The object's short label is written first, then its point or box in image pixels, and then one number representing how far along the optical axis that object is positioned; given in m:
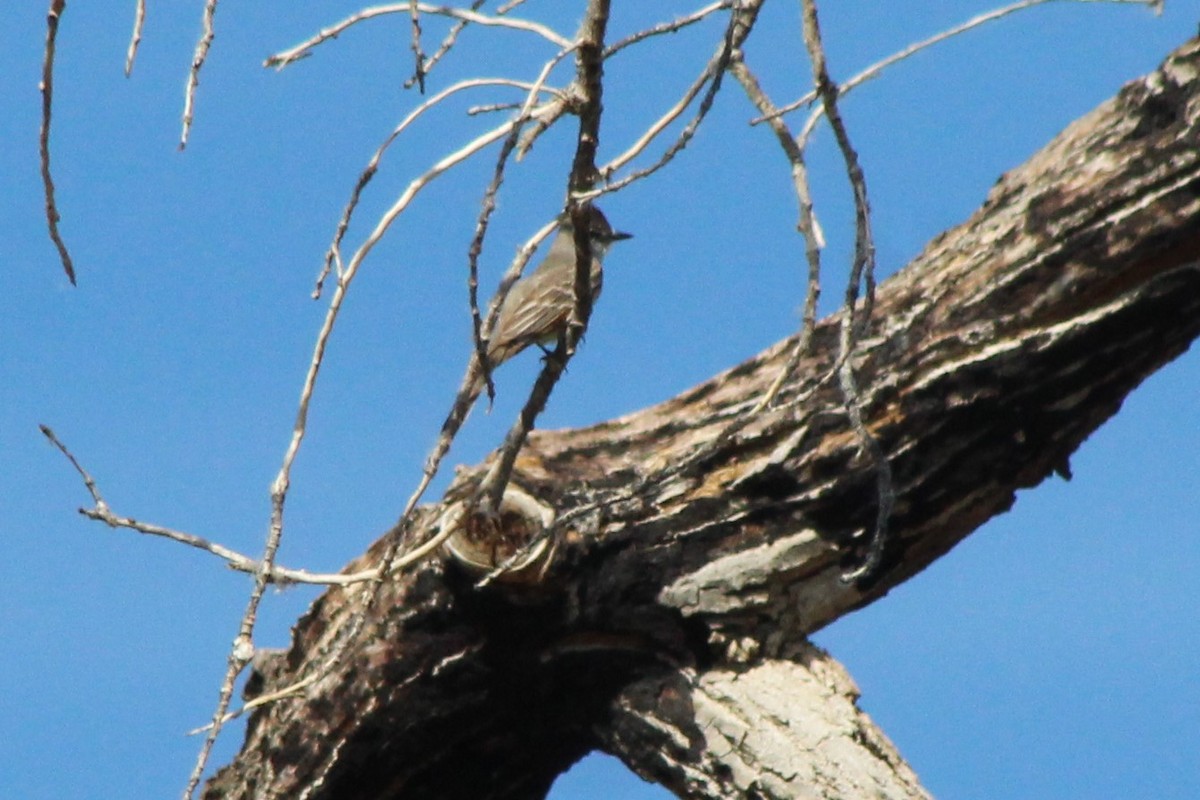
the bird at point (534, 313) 12.04
